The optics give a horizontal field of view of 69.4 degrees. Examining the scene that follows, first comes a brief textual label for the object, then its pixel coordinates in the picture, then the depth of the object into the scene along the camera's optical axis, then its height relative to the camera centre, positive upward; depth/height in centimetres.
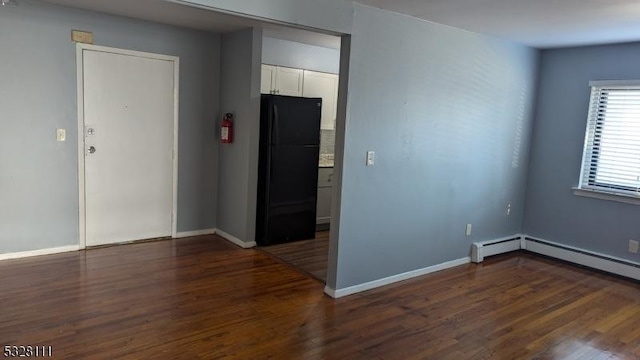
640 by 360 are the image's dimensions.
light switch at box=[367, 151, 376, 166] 364 -18
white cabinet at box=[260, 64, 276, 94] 501 +54
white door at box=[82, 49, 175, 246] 445 -26
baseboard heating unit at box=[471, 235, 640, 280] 449 -112
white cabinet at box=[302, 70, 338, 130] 546 +50
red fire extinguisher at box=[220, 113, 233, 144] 495 -3
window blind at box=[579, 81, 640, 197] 444 +9
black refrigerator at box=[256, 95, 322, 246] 484 -40
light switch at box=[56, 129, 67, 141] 422 -17
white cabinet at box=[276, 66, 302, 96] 516 +55
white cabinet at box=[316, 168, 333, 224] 567 -77
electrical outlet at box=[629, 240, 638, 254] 447 -92
